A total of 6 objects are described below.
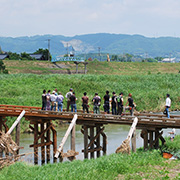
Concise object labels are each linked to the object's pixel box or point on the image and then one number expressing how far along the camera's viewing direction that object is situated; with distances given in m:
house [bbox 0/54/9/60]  104.07
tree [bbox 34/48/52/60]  111.71
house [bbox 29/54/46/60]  111.38
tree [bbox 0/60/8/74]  75.50
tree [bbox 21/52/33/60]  107.80
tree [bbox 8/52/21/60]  105.85
